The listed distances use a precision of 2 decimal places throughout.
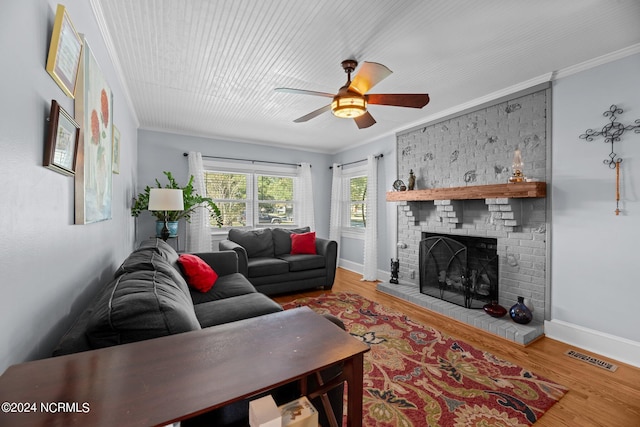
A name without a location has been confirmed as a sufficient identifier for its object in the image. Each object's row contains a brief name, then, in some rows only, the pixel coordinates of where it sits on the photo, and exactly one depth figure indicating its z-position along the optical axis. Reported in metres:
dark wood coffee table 0.64
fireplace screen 3.22
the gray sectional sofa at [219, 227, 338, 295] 3.72
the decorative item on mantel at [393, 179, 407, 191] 4.09
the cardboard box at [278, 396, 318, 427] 0.78
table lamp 3.24
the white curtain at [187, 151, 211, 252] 4.53
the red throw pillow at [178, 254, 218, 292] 2.46
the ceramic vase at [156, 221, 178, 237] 3.88
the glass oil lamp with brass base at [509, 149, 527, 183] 2.78
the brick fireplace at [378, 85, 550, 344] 2.76
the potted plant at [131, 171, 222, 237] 3.89
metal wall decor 2.29
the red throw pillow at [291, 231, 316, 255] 4.36
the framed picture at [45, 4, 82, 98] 1.07
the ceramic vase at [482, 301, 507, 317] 2.89
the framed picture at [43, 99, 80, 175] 1.03
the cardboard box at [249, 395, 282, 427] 0.72
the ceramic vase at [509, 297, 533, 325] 2.72
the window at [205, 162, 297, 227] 5.00
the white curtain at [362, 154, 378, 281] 4.73
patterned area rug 1.66
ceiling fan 2.07
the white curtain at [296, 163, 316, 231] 5.57
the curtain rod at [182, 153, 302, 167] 4.80
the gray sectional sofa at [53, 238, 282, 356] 0.97
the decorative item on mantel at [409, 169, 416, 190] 4.04
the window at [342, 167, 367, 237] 5.35
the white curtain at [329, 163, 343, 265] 5.69
